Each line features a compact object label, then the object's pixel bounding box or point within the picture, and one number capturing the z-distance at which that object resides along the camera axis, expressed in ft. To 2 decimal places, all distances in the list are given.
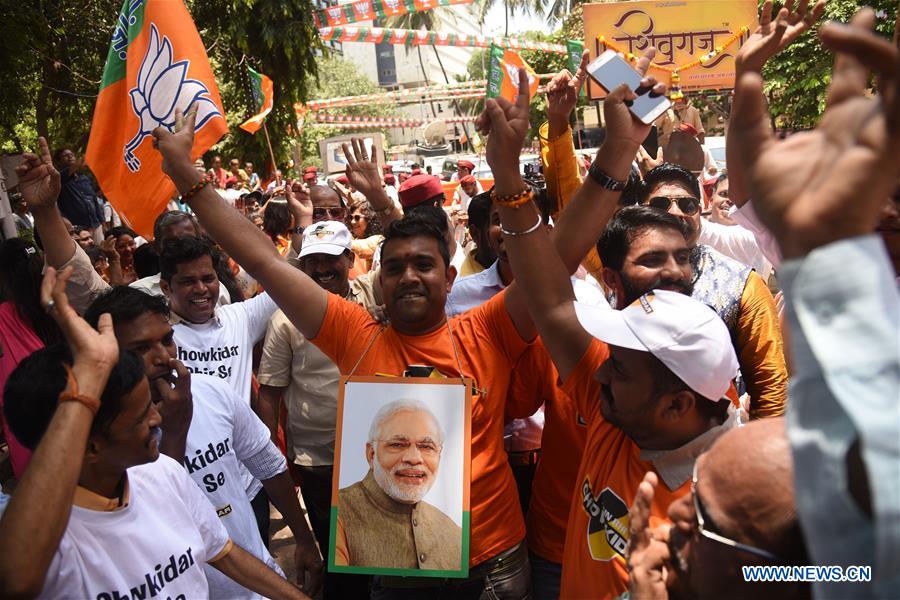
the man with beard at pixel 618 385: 5.57
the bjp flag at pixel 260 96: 29.55
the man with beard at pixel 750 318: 8.60
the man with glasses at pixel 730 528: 3.84
